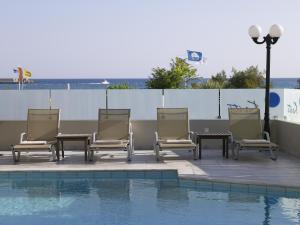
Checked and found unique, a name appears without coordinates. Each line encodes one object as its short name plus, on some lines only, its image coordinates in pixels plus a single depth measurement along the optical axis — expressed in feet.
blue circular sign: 53.01
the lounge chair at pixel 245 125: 33.12
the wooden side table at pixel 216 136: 32.07
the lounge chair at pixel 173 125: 33.30
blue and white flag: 82.45
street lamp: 34.83
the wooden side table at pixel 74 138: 31.40
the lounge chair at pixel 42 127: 32.27
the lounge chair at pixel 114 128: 32.32
